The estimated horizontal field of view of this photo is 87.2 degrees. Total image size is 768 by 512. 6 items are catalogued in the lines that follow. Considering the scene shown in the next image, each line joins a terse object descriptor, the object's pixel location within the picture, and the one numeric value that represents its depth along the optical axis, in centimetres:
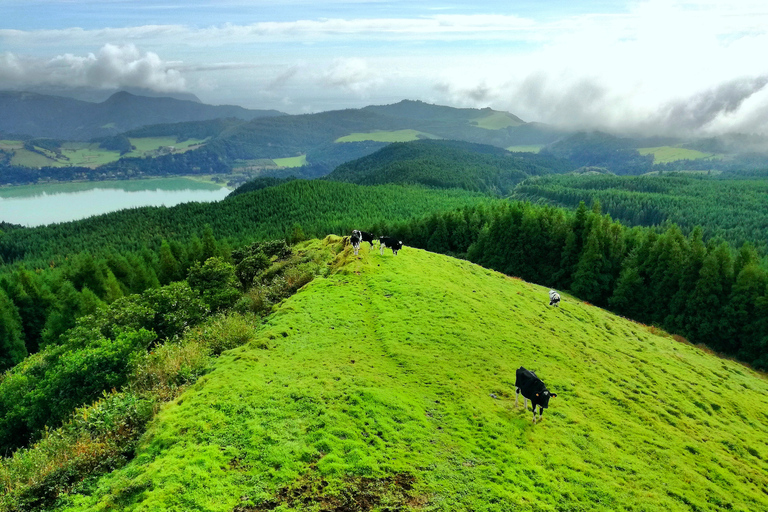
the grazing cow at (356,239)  3962
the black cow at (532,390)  2047
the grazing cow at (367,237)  4441
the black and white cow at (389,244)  4362
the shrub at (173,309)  3300
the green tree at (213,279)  4231
